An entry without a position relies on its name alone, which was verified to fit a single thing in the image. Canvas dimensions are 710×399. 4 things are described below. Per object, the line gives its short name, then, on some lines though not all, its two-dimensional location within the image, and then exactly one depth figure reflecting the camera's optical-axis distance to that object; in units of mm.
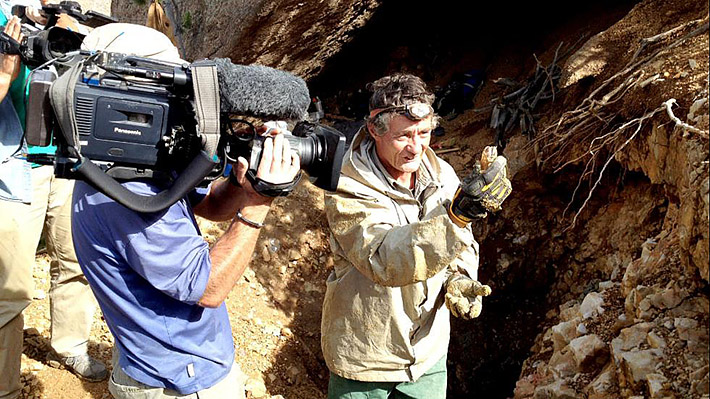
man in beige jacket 2395
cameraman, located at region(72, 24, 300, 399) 1801
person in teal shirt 2709
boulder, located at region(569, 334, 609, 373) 2650
